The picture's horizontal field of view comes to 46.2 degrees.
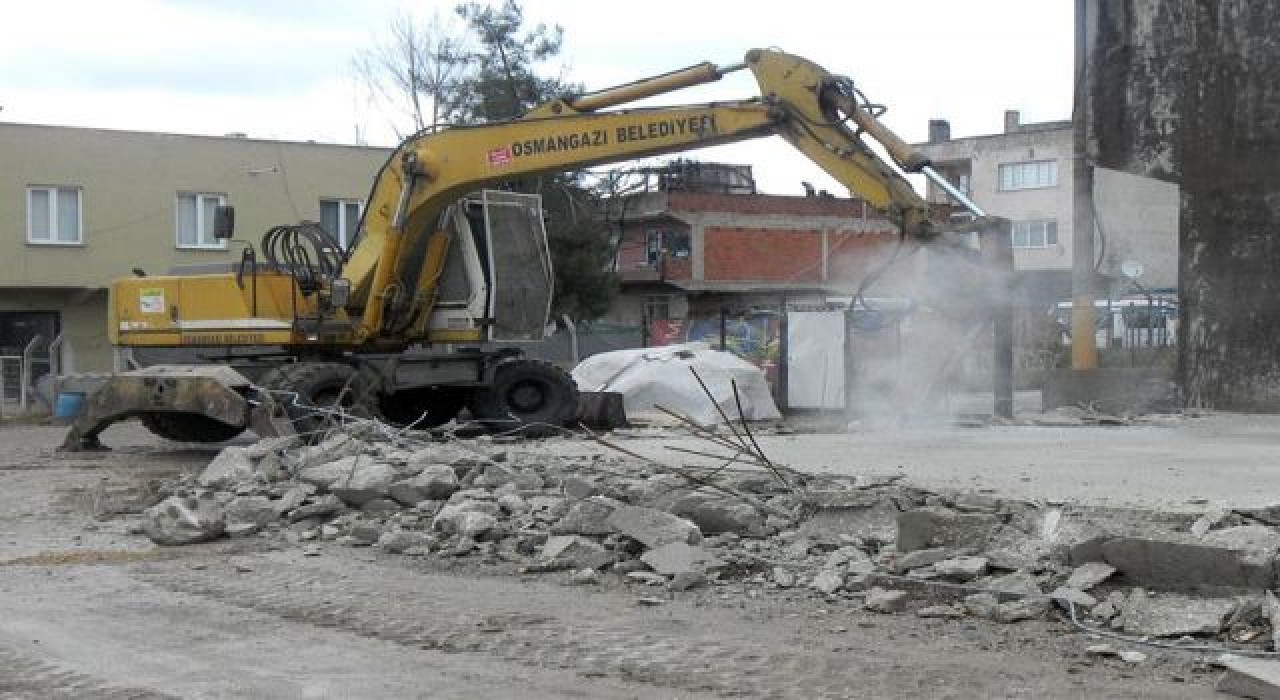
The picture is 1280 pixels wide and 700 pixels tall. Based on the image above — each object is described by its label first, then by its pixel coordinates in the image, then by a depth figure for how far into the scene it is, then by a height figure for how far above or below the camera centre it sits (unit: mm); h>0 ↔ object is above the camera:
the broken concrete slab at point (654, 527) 8578 -1094
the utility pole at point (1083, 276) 21391 +938
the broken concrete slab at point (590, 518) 9008 -1097
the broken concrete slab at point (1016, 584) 6992 -1156
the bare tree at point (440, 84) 42312 +7647
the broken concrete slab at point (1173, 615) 6336 -1188
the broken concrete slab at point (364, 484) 10626 -1058
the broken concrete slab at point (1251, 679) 5387 -1235
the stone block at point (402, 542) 9531 -1310
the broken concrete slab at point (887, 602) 7180 -1264
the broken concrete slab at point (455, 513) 9656 -1148
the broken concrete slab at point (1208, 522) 7348 -900
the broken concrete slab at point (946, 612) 6992 -1278
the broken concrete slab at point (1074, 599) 6766 -1175
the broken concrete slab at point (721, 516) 8758 -1050
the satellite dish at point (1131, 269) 35047 +1698
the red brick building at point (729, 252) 51500 +3106
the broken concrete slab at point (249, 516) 10414 -1282
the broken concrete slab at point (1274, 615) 5965 -1129
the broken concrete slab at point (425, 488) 10539 -1068
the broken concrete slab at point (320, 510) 10664 -1235
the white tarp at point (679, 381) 21750 -638
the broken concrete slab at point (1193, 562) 6582 -994
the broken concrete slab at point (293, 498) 10844 -1187
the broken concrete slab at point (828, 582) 7621 -1246
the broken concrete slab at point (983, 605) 6898 -1235
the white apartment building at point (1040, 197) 57750 +6651
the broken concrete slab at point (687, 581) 7957 -1291
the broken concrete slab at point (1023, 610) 6781 -1229
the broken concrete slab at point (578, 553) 8617 -1254
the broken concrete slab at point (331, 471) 11125 -1014
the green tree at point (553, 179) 38656 +4265
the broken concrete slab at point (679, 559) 8141 -1219
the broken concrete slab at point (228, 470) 11938 -1094
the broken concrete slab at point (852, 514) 8492 -1017
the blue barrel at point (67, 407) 21294 -1061
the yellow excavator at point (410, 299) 15852 +428
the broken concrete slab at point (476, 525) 9453 -1193
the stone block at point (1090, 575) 6898 -1091
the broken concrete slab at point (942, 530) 7770 -993
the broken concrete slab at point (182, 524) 10164 -1295
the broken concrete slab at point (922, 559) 7578 -1113
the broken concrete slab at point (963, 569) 7320 -1126
